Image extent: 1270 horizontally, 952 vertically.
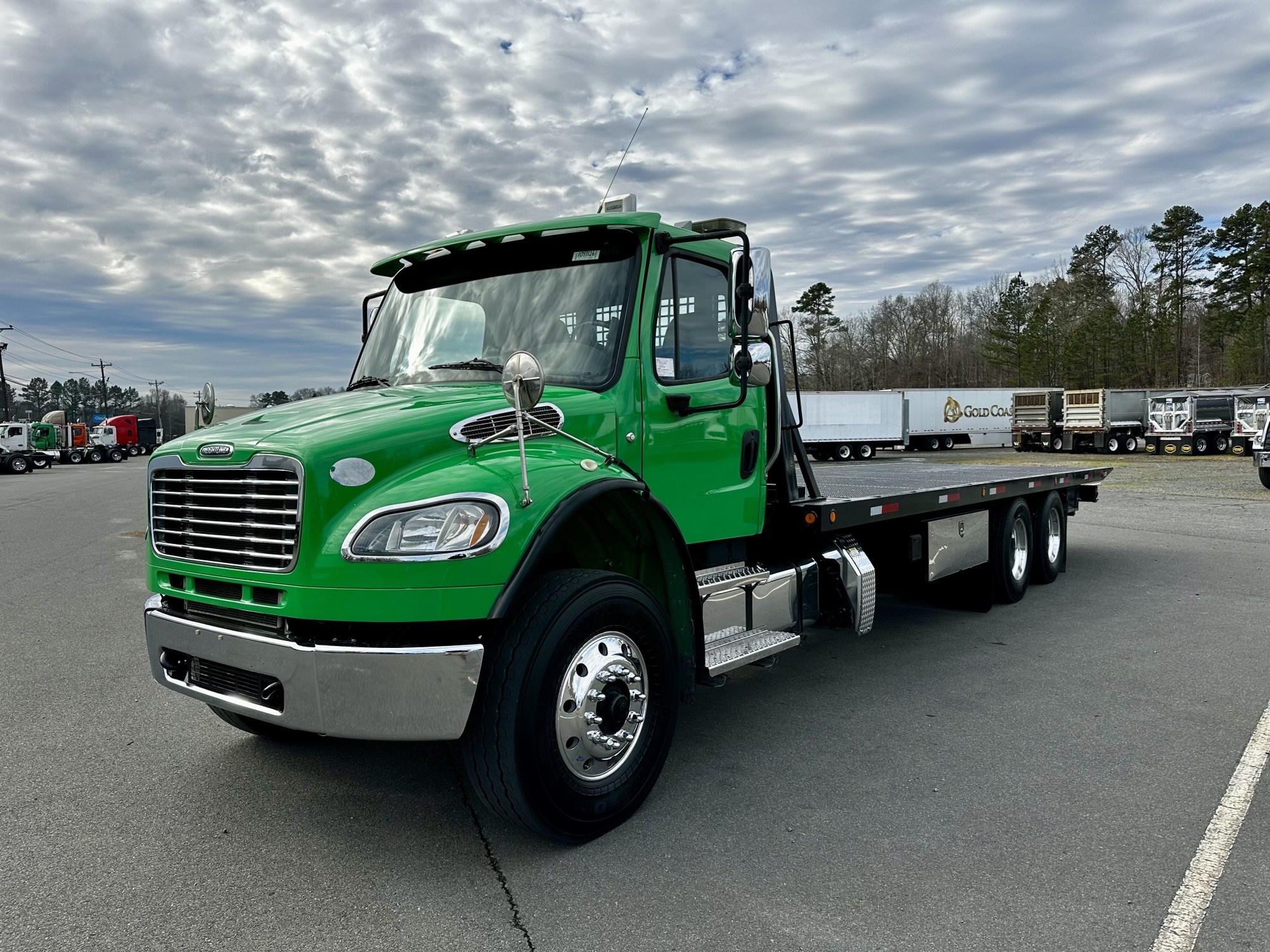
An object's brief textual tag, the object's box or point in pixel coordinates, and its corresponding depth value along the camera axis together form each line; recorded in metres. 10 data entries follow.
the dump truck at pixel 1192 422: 39.59
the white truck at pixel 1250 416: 36.28
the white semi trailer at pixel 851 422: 38.50
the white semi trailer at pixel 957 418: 45.06
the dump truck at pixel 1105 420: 43.50
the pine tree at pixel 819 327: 85.44
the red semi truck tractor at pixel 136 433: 60.91
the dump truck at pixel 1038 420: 46.44
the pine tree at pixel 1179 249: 70.19
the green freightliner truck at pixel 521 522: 3.04
